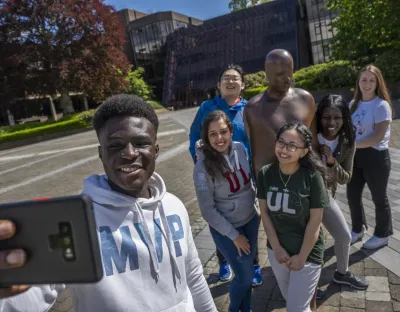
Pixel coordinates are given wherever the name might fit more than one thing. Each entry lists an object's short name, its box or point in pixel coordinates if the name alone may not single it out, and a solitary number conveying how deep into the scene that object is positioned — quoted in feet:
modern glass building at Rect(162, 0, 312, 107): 109.50
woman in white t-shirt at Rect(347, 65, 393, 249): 10.07
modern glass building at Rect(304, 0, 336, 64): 114.21
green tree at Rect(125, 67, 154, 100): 105.19
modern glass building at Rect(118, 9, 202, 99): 134.51
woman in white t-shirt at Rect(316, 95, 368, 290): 8.49
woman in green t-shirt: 6.72
